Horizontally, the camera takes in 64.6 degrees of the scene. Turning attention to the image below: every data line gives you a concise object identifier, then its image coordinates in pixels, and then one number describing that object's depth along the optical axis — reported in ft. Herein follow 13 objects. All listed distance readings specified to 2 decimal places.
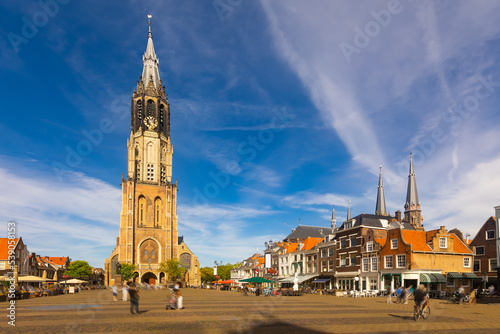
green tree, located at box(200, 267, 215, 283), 459.73
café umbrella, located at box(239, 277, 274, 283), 148.30
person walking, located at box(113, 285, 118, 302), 97.81
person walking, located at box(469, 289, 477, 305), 90.09
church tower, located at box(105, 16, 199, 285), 297.33
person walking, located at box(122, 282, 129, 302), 101.17
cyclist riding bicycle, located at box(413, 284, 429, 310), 56.18
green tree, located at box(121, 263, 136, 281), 272.92
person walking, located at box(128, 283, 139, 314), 61.93
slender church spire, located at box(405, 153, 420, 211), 414.31
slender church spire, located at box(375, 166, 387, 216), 418.31
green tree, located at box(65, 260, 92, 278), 334.65
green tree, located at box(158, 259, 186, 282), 285.84
